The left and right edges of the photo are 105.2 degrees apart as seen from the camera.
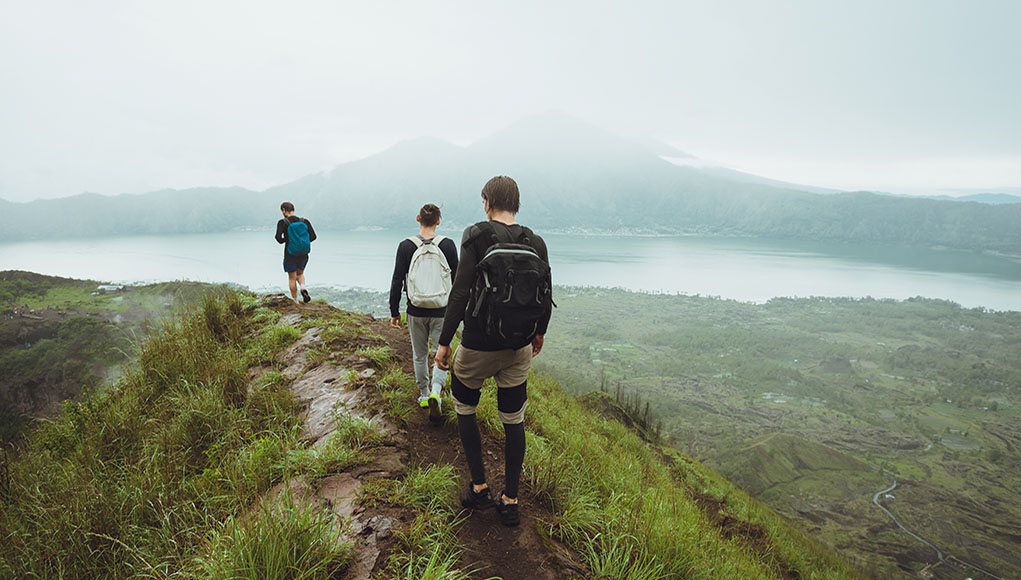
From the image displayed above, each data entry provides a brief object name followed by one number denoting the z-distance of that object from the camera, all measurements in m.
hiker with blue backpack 6.92
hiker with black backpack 2.20
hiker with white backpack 3.58
